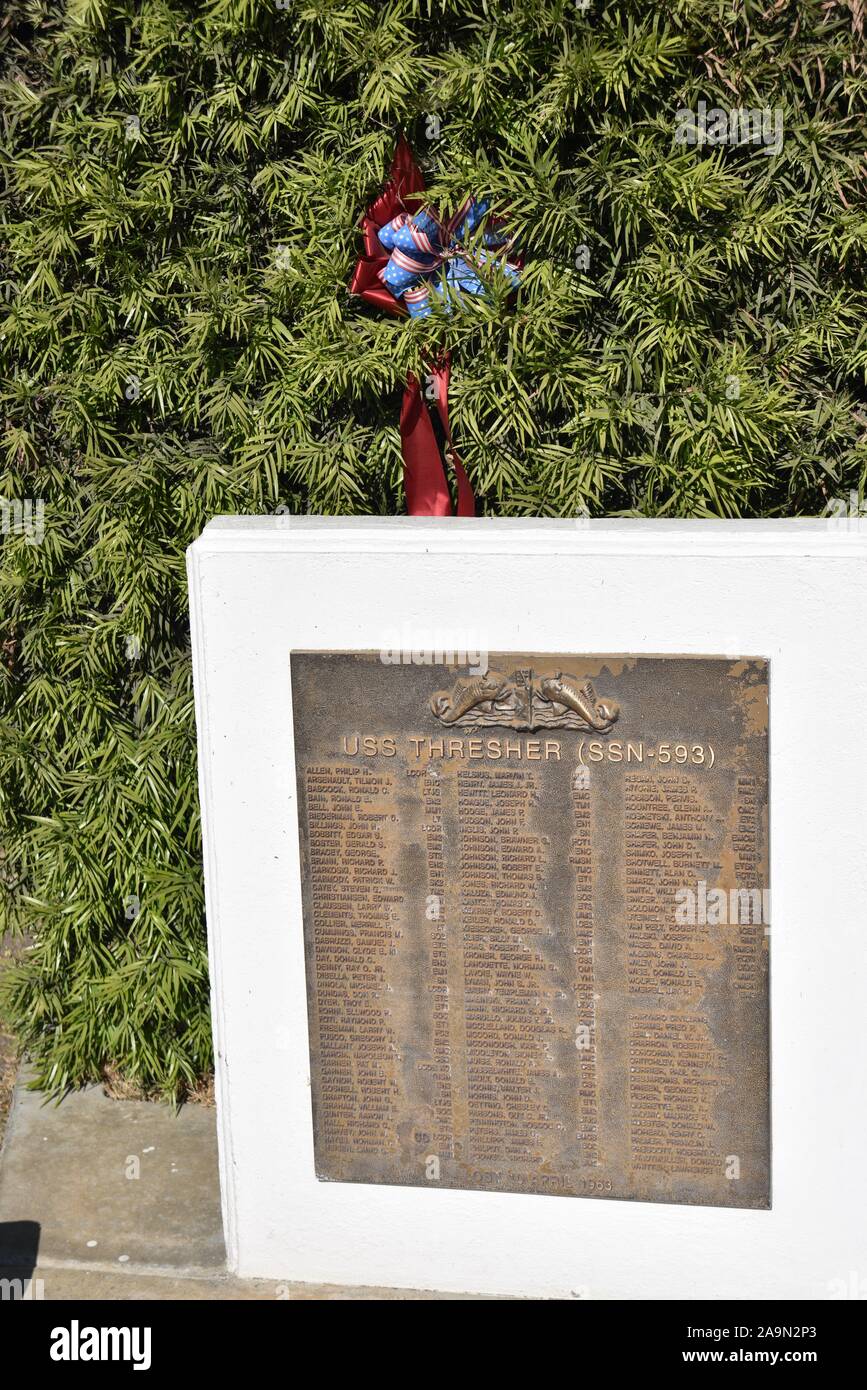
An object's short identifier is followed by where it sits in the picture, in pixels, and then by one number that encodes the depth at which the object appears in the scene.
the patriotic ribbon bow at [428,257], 5.22
